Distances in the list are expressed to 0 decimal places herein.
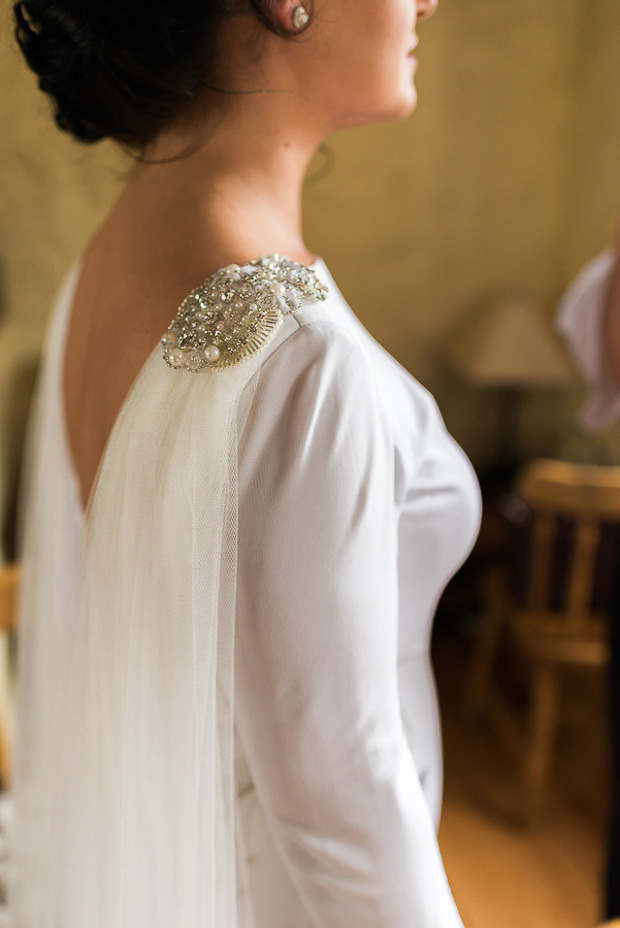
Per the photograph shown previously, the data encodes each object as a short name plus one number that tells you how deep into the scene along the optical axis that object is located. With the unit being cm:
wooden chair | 183
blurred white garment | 124
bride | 54
